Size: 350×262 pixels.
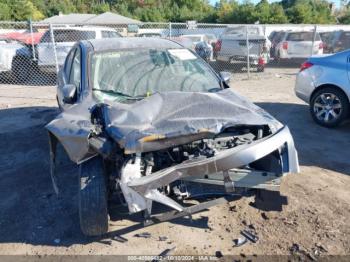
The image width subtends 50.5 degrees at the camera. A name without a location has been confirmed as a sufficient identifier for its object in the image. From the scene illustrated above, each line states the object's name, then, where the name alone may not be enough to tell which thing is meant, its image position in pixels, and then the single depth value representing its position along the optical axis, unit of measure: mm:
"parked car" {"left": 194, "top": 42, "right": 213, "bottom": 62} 14938
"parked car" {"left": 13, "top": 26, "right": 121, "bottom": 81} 11117
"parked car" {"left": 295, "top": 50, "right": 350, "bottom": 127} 6492
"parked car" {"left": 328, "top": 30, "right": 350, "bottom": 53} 17422
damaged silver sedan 3016
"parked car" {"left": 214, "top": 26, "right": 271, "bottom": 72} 13094
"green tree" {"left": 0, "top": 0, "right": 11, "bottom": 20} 38631
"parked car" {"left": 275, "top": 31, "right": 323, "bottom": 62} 15531
